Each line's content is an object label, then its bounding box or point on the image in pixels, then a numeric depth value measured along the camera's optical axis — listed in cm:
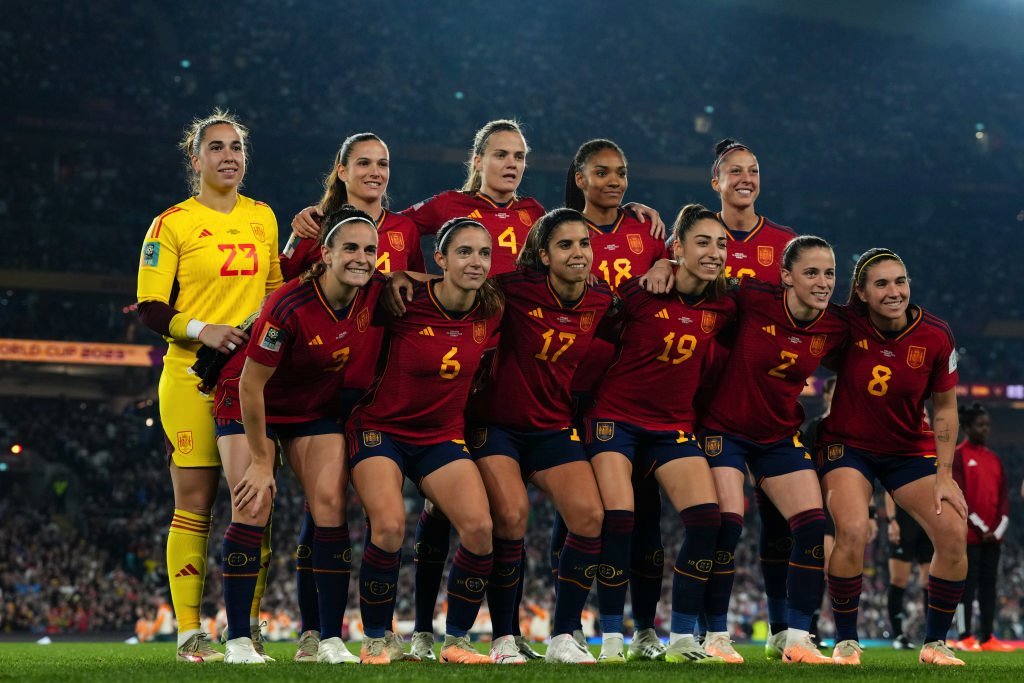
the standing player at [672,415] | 1113
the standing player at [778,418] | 1153
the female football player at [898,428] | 1171
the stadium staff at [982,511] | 1884
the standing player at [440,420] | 1026
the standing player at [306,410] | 990
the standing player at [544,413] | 1084
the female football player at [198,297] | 1080
